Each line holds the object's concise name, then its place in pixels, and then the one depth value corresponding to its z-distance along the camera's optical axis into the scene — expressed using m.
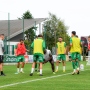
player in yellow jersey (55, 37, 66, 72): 20.05
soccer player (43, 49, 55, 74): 18.30
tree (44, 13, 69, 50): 88.25
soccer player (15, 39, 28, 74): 19.23
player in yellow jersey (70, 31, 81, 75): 17.25
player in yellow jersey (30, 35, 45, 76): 16.58
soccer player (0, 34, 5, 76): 17.02
